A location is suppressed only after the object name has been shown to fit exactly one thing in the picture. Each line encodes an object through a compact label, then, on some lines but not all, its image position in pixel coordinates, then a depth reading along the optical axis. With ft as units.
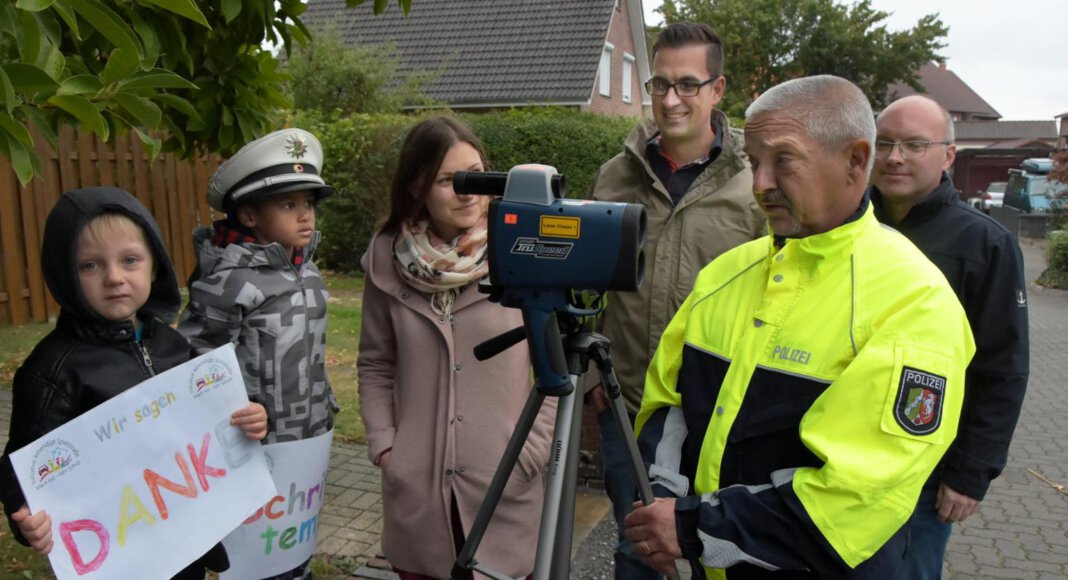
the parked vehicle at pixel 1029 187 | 84.48
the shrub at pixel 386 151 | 35.78
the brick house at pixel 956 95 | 213.05
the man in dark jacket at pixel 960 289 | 7.42
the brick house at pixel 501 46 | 68.74
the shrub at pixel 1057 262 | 47.21
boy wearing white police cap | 8.05
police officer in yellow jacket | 4.79
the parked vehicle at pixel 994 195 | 99.07
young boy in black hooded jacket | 6.44
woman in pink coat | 7.59
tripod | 5.50
